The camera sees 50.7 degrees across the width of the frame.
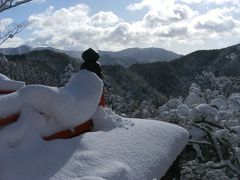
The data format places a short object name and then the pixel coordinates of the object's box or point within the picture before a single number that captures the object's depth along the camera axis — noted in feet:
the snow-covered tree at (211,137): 15.23
